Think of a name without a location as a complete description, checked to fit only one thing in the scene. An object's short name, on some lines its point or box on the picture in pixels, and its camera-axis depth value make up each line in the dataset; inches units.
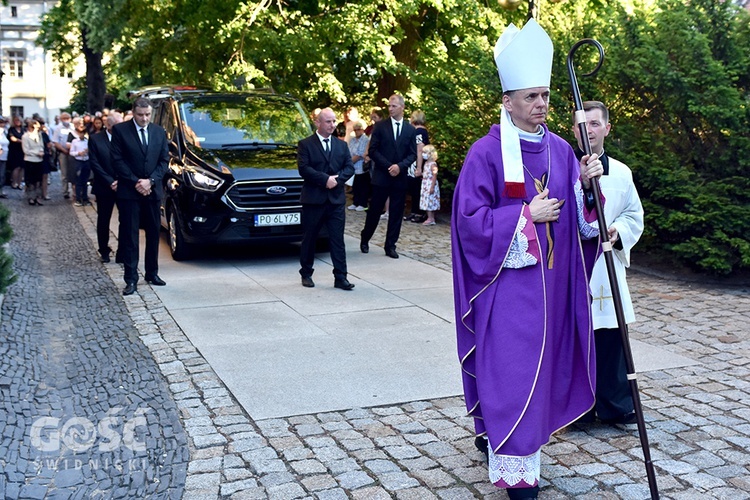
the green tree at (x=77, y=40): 912.9
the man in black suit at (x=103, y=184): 442.0
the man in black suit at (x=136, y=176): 375.9
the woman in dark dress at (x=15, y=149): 853.8
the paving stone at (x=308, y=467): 189.0
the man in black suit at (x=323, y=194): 384.5
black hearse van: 437.4
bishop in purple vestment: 167.3
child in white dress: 588.4
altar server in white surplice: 208.8
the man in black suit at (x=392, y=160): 459.8
